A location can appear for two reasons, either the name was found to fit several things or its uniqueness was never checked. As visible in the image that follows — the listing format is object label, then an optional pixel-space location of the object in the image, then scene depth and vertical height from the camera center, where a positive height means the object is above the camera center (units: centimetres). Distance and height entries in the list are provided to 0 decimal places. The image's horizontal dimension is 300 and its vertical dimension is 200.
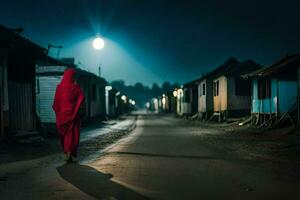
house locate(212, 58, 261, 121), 4050 +98
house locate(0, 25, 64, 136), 1672 +86
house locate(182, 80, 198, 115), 6333 +54
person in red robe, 1156 -16
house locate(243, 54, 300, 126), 2638 +62
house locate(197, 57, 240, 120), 4934 +112
